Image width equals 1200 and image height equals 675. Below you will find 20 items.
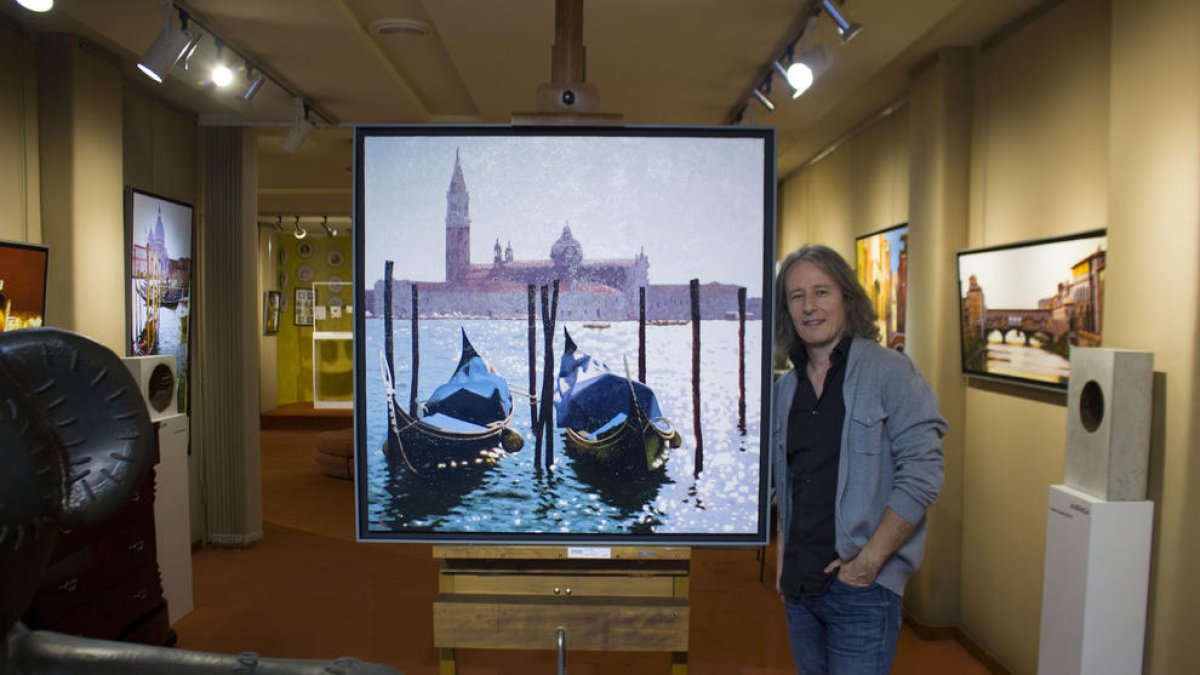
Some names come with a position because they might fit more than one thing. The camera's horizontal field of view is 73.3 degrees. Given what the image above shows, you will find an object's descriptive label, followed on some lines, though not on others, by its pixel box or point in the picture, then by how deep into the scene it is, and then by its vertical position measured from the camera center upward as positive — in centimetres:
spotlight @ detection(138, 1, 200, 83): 325 +101
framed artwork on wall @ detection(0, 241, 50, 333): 327 +6
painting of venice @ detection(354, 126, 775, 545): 206 -7
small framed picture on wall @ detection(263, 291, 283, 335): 1202 -13
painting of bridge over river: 296 +4
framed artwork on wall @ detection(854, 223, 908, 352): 466 +23
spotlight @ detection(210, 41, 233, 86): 377 +106
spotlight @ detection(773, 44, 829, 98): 333 +103
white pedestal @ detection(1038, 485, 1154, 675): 252 -85
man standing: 176 -37
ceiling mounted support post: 206 +57
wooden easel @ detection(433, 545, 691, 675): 218 -80
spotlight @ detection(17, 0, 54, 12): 278 +102
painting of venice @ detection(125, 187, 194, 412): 454 +15
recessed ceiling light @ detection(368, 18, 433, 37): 384 +133
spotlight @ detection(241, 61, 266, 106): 414 +112
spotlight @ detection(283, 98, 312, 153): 487 +105
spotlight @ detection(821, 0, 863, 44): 304 +109
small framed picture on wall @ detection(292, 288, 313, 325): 1259 -8
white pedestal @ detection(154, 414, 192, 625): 413 -113
